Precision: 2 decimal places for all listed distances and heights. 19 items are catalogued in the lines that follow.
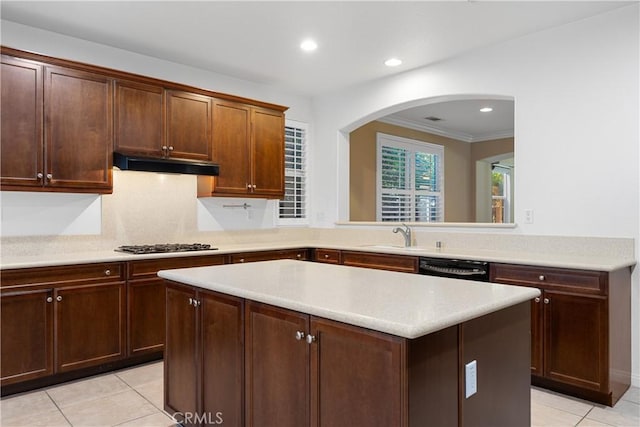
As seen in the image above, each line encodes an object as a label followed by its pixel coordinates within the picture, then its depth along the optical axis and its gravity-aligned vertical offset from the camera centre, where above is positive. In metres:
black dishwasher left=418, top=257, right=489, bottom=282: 3.24 -0.44
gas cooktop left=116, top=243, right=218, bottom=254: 3.57 -0.30
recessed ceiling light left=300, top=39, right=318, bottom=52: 3.69 +1.50
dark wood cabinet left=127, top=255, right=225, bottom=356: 3.34 -0.74
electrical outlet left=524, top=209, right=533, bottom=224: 3.55 -0.02
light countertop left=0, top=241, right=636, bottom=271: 2.79 -0.33
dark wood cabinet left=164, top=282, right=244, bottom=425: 1.95 -0.72
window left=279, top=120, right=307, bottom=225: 5.24 +0.49
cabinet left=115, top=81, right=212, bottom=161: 3.61 +0.84
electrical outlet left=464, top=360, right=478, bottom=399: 1.52 -0.60
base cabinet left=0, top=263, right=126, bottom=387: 2.83 -0.75
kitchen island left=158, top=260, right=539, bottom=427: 1.35 -0.52
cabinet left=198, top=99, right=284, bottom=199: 4.29 +0.67
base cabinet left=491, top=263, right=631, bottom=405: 2.66 -0.77
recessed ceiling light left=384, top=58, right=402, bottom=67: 4.10 +1.50
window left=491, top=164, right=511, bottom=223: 8.95 +0.44
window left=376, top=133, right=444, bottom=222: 6.36 +0.55
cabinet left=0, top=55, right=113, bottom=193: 3.07 +0.66
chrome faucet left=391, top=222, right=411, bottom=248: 4.38 -0.19
